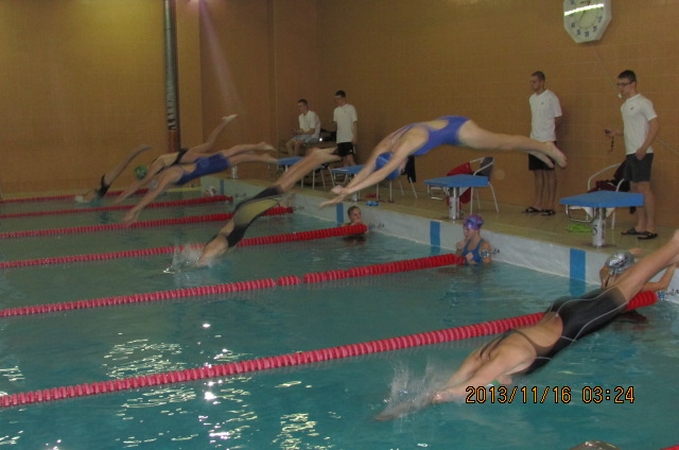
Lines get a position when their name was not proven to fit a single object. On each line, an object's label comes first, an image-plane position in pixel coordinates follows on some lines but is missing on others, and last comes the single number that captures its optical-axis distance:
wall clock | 9.38
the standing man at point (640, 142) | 7.95
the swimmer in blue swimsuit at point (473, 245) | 8.05
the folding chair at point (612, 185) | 8.47
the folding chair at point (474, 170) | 10.27
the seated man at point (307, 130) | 14.51
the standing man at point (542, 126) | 9.71
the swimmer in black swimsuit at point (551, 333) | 4.16
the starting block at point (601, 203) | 7.31
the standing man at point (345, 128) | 13.16
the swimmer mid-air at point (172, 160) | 10.66
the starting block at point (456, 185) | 9.34
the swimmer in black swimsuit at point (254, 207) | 8.02
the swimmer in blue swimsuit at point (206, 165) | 10.21
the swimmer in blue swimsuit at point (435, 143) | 6.25
